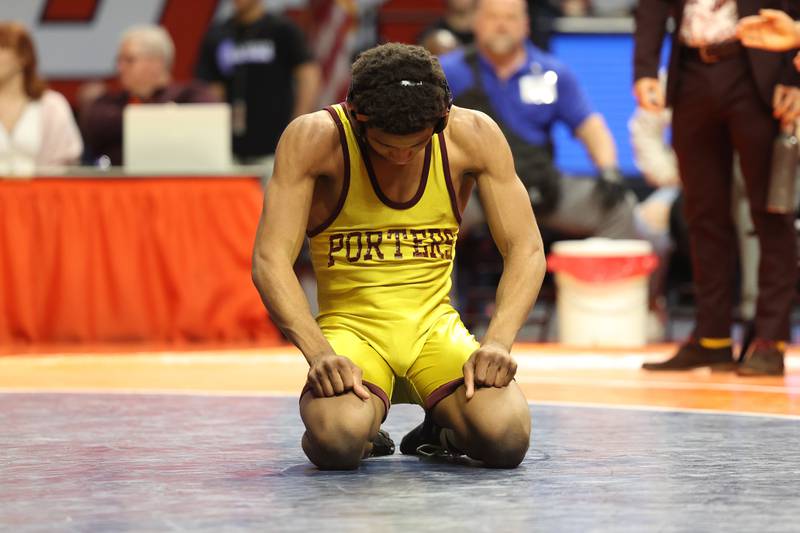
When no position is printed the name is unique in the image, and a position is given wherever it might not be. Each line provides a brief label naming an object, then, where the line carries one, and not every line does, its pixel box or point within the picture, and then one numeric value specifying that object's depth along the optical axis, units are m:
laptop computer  14.67
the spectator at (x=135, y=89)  15.82
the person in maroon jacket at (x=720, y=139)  10.95
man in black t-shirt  17.73
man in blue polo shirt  14.66
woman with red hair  15.13
